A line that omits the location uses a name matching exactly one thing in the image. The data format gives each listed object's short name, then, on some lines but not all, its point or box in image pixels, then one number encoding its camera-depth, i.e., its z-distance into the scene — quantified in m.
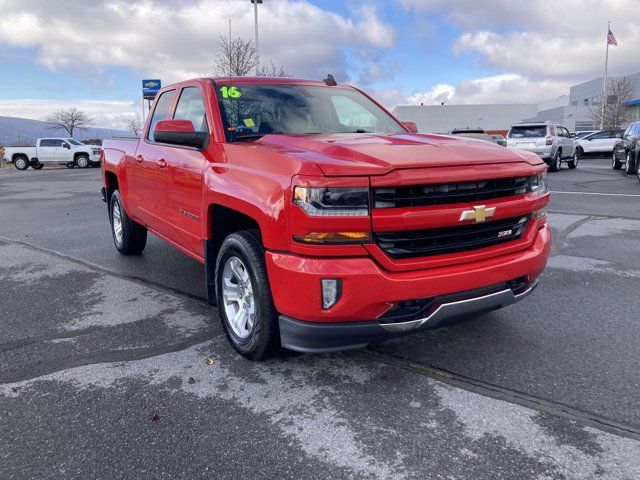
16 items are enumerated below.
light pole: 26.05
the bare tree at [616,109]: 45.56
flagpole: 48.00
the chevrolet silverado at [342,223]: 2.67
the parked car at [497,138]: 21.59
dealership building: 74.25
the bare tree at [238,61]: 24.42
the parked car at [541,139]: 17.86
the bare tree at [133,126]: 58.89
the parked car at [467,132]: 19.10
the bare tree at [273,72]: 25.88
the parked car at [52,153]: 31.36
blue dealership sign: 27.87
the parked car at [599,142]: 26.95
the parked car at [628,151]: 15.67
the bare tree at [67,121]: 65.25
